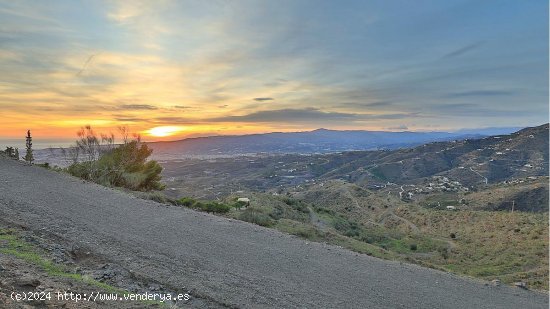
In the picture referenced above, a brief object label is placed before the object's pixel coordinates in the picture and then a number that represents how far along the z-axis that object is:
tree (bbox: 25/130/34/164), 25.12
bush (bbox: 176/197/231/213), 18.47
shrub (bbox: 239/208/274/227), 16.50
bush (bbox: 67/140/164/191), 23.86
